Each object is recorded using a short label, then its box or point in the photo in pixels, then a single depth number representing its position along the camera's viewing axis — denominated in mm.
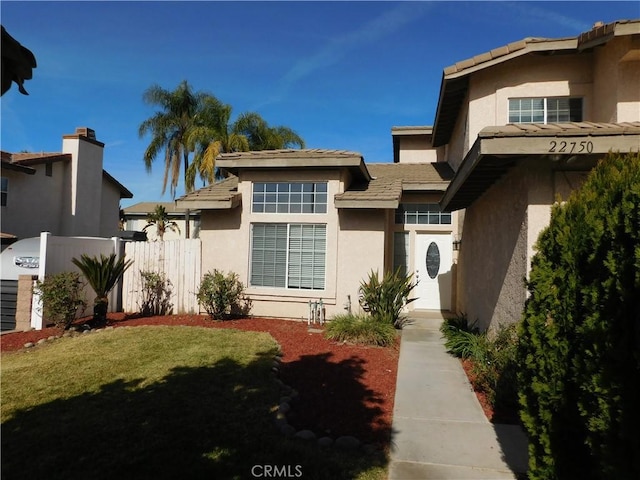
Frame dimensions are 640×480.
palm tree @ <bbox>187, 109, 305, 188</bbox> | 22578
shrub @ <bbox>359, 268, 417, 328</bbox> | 9281
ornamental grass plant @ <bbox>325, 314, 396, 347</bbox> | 8188
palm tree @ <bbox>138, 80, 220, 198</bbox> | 25562
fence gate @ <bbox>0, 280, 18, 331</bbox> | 9648
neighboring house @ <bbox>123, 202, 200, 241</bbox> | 29781
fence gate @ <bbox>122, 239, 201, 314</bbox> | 11109
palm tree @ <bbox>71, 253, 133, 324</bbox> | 9797
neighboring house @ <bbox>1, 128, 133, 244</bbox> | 16078
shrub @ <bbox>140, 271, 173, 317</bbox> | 11195
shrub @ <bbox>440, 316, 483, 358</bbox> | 7309
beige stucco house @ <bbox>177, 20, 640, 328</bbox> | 8727
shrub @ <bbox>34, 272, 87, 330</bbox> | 8906
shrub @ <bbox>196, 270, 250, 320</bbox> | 10133
